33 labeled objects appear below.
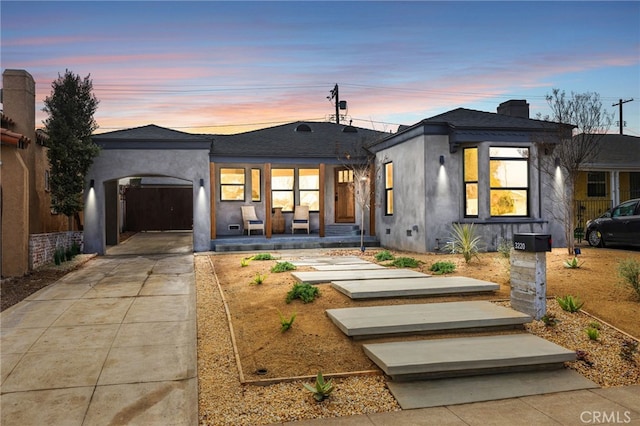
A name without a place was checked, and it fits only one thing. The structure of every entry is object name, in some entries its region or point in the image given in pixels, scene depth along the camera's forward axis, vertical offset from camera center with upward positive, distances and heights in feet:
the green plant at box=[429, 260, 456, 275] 26.76 -3.48
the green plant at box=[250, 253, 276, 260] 35.99 -3.63
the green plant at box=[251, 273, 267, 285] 24.59 -3.76
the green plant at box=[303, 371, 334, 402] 11.66 -4.71
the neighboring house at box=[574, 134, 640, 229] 57.72 +3.86
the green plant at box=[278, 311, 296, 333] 16.26 -4.12
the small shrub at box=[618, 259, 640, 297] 19.65 -2.91
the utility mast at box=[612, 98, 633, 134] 108.76 +26.80
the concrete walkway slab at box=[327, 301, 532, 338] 15.67 -4.03
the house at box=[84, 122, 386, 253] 44.86 +4.78
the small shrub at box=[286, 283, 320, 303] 20.14 -3.78
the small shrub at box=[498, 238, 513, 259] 27.50 -2.62
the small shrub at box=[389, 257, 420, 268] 29.92 -3.55
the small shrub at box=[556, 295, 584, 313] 18.35 -3.95
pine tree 40.64 +7.08
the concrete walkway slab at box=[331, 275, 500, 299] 20.43 -3.67
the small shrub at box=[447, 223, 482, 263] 33.27 -2.22
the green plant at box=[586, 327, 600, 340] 15.57 -4.41
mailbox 17.52 -1.27
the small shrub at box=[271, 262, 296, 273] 28.89 -3.67
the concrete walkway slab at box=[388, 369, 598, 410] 11.78 -5.00
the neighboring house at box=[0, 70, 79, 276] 30.83 +1.95
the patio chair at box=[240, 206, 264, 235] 52.80 -0.88
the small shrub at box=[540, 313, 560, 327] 17.01 -4.29
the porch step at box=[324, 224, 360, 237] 55.11 -2.16
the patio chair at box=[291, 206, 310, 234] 54.29 -0.83
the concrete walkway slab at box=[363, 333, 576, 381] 12.76 -4.43
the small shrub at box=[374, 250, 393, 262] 34.24 -3.55
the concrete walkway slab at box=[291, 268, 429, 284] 24.52 -3.71
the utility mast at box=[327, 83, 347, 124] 103.71 +28.18
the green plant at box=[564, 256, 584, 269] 26.91 -3.35
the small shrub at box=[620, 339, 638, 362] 14.42 -4.73
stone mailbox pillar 17.57 -2.64
